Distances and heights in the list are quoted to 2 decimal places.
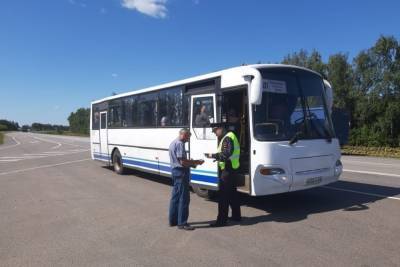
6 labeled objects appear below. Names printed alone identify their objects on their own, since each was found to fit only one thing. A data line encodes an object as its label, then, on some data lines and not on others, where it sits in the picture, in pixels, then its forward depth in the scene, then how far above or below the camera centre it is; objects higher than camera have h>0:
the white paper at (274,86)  7.38 +0.81
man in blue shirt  6.51 -0.79
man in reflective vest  6.71 -0.85
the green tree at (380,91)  32.50 +3.05
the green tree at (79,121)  126.39 +3.44
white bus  7.14 +0.11
